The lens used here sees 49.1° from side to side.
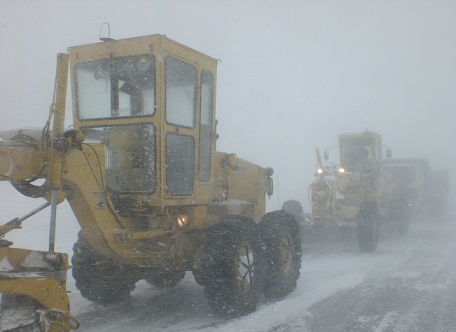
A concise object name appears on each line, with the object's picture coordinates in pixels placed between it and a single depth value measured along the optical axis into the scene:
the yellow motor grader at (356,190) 10.92
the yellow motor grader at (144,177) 4.18
